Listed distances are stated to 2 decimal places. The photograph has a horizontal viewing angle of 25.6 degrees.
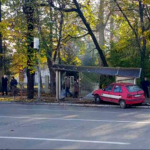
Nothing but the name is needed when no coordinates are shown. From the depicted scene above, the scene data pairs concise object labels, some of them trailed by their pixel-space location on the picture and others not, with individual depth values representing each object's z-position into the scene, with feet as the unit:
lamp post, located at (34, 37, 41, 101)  75.43
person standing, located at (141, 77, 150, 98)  83.71
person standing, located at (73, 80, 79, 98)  85.46
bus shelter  73.67
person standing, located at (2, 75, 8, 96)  95.45
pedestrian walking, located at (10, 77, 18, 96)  96.88
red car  66.28
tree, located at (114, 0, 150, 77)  84.89
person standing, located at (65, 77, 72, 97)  85.26
